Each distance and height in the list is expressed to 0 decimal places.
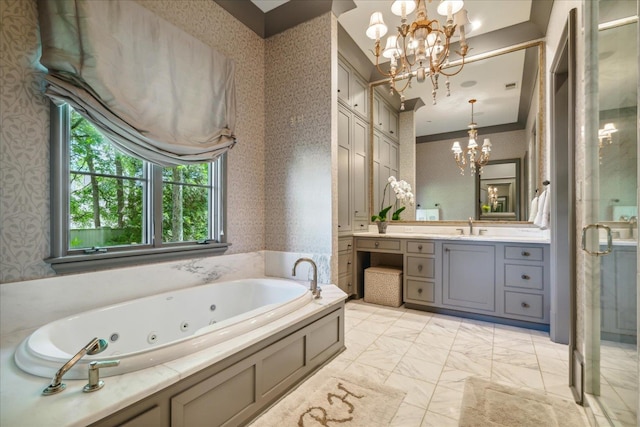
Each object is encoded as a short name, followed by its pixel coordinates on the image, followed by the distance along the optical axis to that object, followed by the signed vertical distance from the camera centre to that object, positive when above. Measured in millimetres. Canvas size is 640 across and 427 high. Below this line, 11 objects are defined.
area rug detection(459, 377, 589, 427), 1467 -1038
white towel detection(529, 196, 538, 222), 2824 +41
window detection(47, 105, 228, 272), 1679 +68
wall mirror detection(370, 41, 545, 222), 3000 +921
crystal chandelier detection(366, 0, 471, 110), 1986 +1307
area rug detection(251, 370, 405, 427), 1472 -1035
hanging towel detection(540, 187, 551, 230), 2391 +18
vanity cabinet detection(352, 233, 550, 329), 2617 -591
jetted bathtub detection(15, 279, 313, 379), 1114 -587
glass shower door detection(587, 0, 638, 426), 1111 +41
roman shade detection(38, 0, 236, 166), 1598 +883
